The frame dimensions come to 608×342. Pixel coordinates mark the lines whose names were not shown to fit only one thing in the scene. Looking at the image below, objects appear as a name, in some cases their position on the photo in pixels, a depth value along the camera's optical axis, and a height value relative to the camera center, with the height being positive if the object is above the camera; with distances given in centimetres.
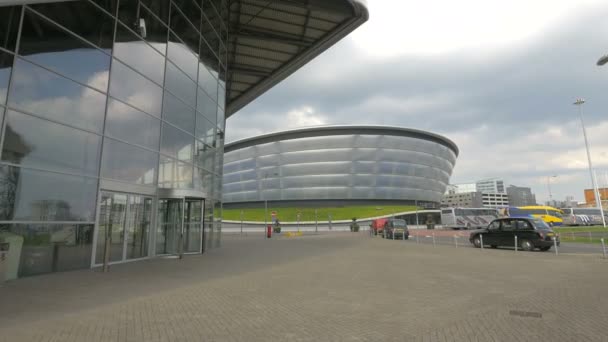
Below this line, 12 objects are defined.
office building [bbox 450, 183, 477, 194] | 18762 +1733
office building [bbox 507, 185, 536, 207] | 18530 +1238
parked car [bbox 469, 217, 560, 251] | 1778 -82
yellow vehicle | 5007 +86
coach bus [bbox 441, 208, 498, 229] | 4922 +33
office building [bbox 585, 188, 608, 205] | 12024 +840
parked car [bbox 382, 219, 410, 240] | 3133 -85
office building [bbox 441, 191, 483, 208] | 15944 +1084
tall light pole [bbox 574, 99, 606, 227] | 4888 +744
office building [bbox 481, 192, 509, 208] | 18412 +1103
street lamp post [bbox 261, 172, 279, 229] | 8555 +1164
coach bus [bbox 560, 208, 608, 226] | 5291 +11
